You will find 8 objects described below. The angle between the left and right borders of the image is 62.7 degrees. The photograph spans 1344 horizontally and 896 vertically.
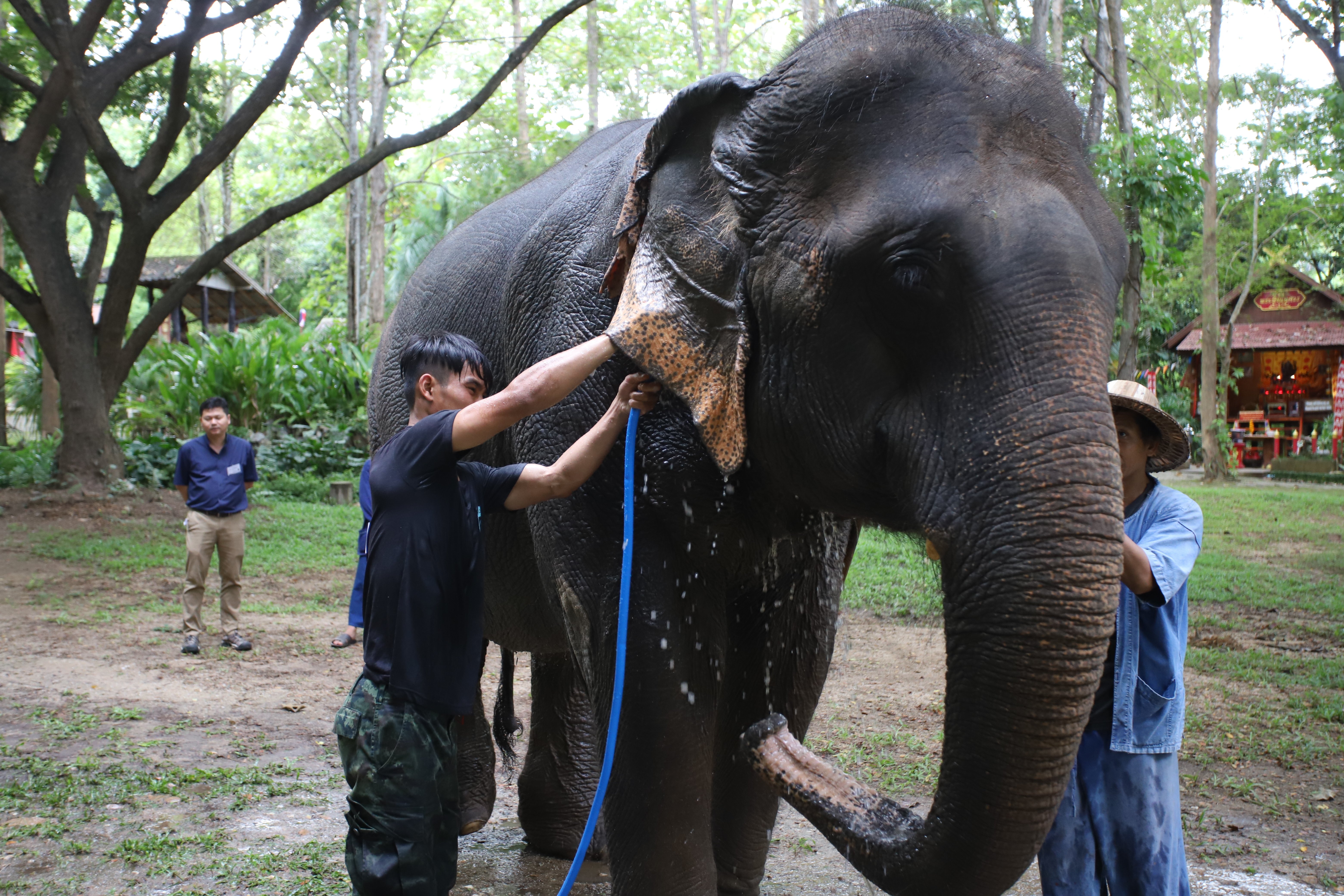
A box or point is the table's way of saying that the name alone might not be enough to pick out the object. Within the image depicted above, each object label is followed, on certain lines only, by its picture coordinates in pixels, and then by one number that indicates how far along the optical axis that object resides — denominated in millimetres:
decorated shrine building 25984
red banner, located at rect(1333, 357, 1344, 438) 23219
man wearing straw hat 2719
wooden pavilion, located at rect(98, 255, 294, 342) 22516
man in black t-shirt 2455
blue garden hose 2391
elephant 1797
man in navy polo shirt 7531
